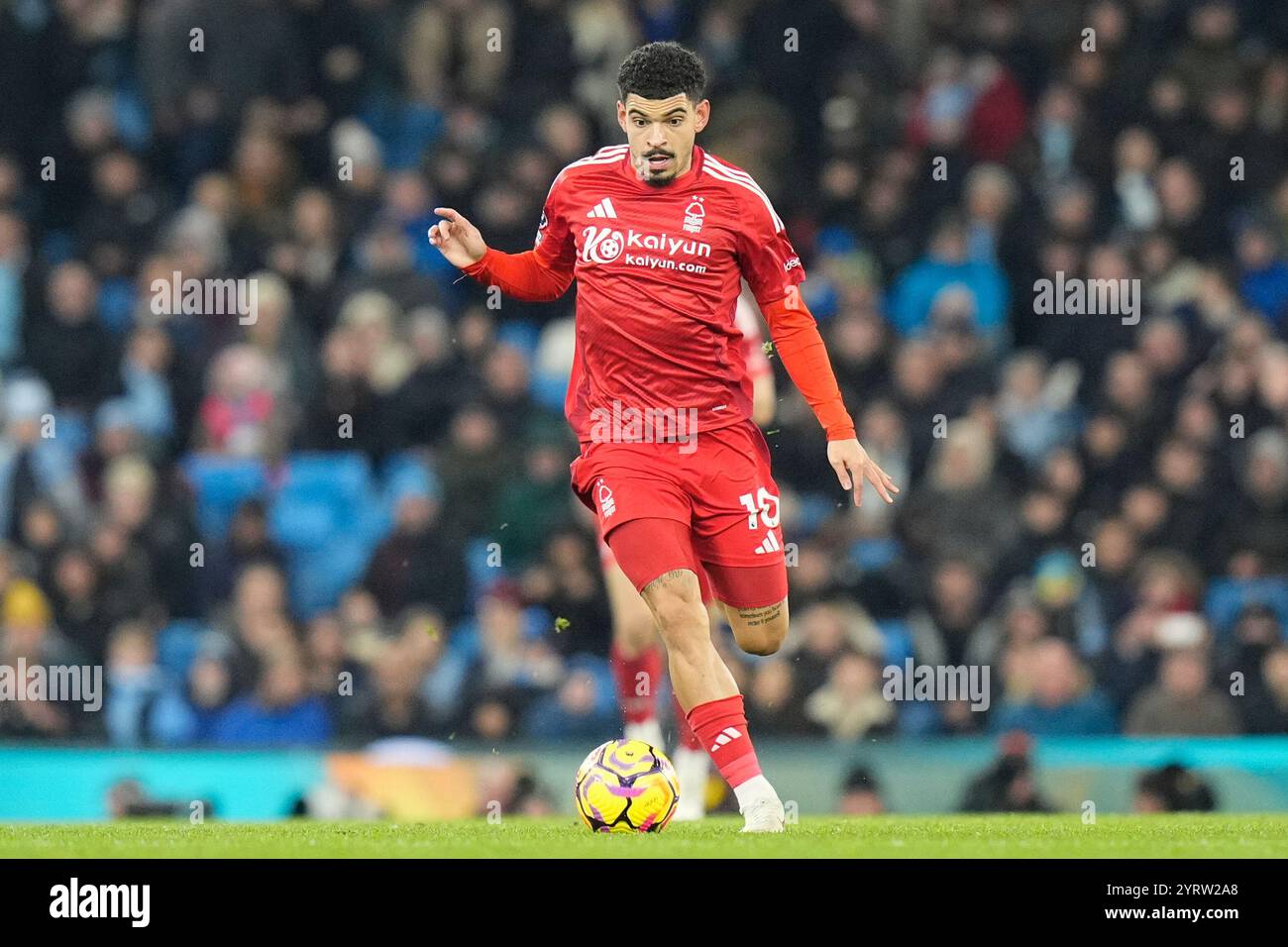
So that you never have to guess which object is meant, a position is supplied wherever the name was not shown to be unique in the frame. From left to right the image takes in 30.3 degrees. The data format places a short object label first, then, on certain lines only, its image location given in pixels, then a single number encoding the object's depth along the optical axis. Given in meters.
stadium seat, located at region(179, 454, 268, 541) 13.18
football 7.99
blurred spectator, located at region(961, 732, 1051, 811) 11.27
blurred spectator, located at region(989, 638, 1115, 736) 12.08
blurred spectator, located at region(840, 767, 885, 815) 11.43
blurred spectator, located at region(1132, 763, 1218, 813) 11.18
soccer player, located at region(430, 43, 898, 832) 7.93
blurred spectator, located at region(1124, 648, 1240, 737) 11.90
